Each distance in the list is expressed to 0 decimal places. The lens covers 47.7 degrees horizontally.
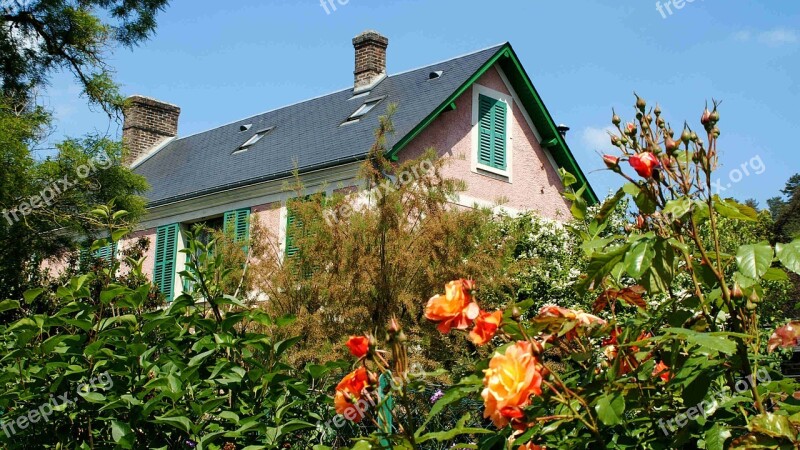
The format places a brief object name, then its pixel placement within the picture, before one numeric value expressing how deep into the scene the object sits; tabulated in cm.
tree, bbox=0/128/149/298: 1224
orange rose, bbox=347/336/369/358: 208
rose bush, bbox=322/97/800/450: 189
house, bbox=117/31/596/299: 1702
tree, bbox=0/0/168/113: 1350
